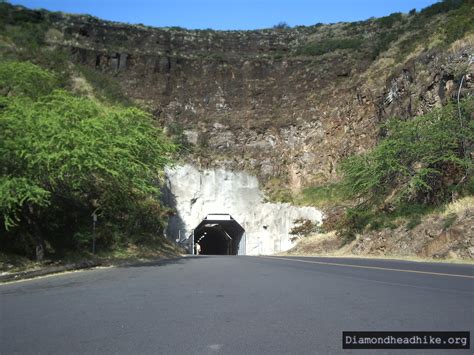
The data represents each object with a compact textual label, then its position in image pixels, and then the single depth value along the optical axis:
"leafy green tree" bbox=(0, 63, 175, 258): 16.31
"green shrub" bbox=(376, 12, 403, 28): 55.19
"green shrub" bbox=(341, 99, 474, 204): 25.06
